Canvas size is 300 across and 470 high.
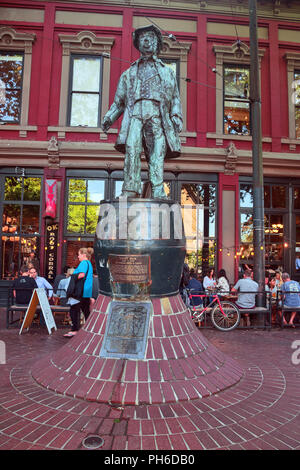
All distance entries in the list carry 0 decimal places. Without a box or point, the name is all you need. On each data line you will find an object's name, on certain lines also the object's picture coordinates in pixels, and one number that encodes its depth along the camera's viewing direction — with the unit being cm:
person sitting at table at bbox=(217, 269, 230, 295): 952
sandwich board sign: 639
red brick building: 1164
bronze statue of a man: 451
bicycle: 740
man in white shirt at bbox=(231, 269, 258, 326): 793
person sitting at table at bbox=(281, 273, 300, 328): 801
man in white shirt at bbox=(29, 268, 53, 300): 785
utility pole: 816
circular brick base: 313
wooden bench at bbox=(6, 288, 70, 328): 705
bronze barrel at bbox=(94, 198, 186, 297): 384
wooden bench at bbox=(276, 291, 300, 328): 767
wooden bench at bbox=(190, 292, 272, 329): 754
